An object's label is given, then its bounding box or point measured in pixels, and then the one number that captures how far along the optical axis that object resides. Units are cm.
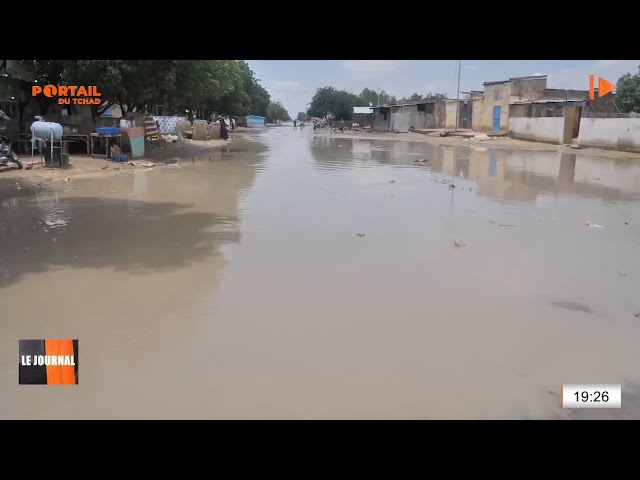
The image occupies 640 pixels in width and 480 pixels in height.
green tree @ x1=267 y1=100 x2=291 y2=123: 12591
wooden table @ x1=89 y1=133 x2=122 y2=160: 1886
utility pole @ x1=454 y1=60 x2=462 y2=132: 4388
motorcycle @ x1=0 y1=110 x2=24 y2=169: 1460
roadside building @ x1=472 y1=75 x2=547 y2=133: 3750
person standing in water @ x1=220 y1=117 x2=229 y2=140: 3822
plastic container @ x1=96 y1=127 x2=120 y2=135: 1822
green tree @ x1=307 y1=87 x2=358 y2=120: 8469
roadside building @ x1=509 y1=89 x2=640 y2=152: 2547
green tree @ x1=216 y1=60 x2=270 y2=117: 5639
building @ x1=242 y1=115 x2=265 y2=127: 9026
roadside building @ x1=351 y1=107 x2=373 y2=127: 7298
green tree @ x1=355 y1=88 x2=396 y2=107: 12395
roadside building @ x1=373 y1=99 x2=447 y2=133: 5138
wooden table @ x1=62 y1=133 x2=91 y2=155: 1888
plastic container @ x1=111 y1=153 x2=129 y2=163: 1859
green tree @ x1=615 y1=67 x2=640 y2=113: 4177
